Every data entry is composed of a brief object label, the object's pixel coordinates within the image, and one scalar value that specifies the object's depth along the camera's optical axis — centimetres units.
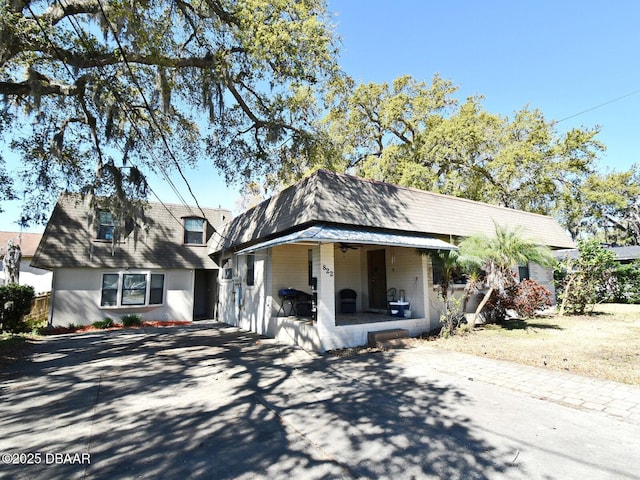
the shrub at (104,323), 1336
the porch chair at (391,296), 1076
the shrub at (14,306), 1152
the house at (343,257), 820
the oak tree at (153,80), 782
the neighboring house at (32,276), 2519
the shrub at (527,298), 1062
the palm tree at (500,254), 919
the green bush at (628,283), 1623
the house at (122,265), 1330
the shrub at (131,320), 1390
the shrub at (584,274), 1216
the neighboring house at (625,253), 2172
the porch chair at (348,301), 1110
